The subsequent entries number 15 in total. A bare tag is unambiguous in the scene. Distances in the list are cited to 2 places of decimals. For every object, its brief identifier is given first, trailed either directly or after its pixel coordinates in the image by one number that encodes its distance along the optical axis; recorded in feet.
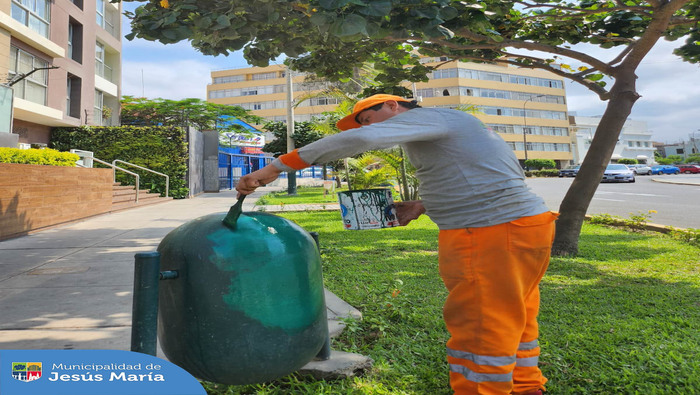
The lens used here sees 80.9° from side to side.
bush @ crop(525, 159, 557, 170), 163.63
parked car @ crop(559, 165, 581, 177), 125.12
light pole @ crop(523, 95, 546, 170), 175.75
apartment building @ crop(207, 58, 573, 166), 176.35
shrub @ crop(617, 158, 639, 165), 209.11
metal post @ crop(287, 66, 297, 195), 55.92
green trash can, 4.76
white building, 243.40
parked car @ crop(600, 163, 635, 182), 77.51
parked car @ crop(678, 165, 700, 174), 147.18
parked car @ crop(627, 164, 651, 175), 135.86
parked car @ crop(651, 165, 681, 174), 141.18
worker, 5.36
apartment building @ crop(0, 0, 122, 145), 44.29
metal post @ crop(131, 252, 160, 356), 4.58
